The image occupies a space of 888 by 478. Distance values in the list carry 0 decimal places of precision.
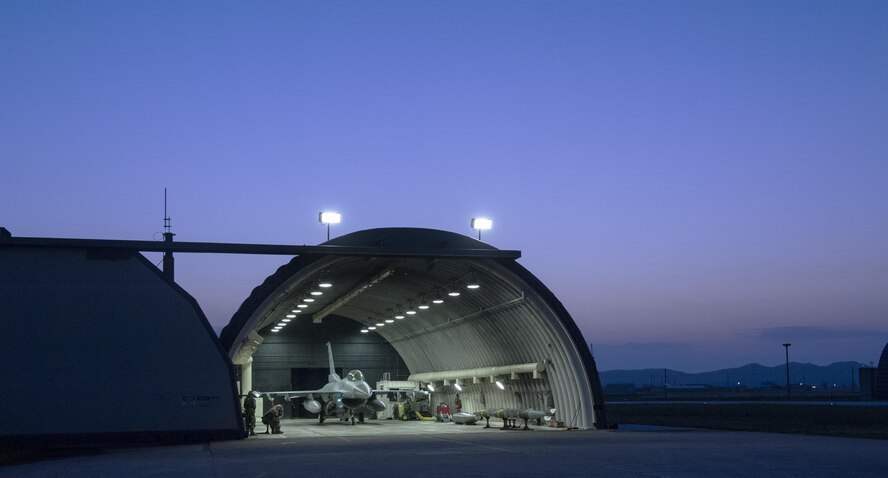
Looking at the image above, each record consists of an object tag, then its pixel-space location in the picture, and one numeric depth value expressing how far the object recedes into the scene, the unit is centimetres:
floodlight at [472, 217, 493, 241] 3170
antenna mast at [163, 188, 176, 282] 2855
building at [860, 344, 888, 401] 6856
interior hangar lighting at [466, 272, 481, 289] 3303
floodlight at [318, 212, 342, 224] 2991
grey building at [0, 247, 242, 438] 2627
